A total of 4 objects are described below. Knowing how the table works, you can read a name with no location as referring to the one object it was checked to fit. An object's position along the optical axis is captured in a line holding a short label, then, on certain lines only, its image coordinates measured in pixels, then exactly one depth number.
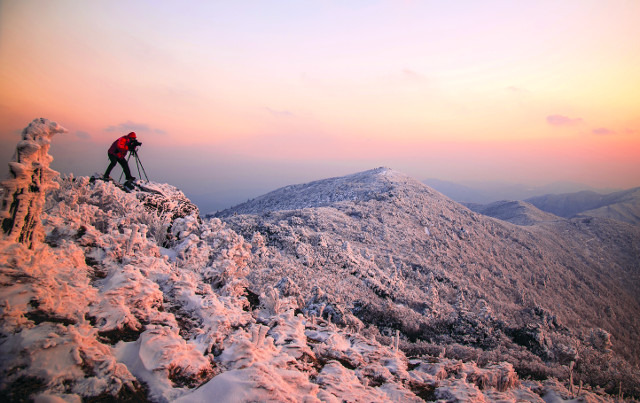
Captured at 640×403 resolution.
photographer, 11.99
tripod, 12.50
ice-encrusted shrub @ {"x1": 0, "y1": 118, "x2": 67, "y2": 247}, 5.05
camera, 12.35
